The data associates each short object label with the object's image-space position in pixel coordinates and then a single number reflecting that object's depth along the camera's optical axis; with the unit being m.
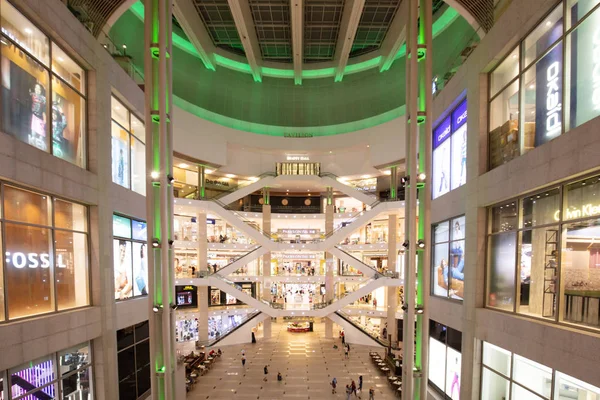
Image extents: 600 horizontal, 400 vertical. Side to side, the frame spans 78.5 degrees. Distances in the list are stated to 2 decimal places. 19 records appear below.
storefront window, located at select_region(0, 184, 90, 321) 8.16
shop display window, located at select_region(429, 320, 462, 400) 12.17
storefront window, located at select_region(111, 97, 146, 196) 13.19
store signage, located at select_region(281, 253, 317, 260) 41.19
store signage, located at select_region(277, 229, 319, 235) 40.34
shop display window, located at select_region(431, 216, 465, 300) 12.51
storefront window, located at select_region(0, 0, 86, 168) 8.23
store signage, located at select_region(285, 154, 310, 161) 32.91
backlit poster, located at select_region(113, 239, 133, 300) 12.81
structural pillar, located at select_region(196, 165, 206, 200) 29.92
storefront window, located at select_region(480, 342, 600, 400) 7.45
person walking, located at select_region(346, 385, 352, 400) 18.15
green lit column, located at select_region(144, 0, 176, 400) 9.73
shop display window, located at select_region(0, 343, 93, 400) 8.07
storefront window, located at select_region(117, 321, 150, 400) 12.51
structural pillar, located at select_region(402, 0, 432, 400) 9.93
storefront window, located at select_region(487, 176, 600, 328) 7.24
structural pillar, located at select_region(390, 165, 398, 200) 30.08
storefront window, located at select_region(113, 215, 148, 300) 12.90
